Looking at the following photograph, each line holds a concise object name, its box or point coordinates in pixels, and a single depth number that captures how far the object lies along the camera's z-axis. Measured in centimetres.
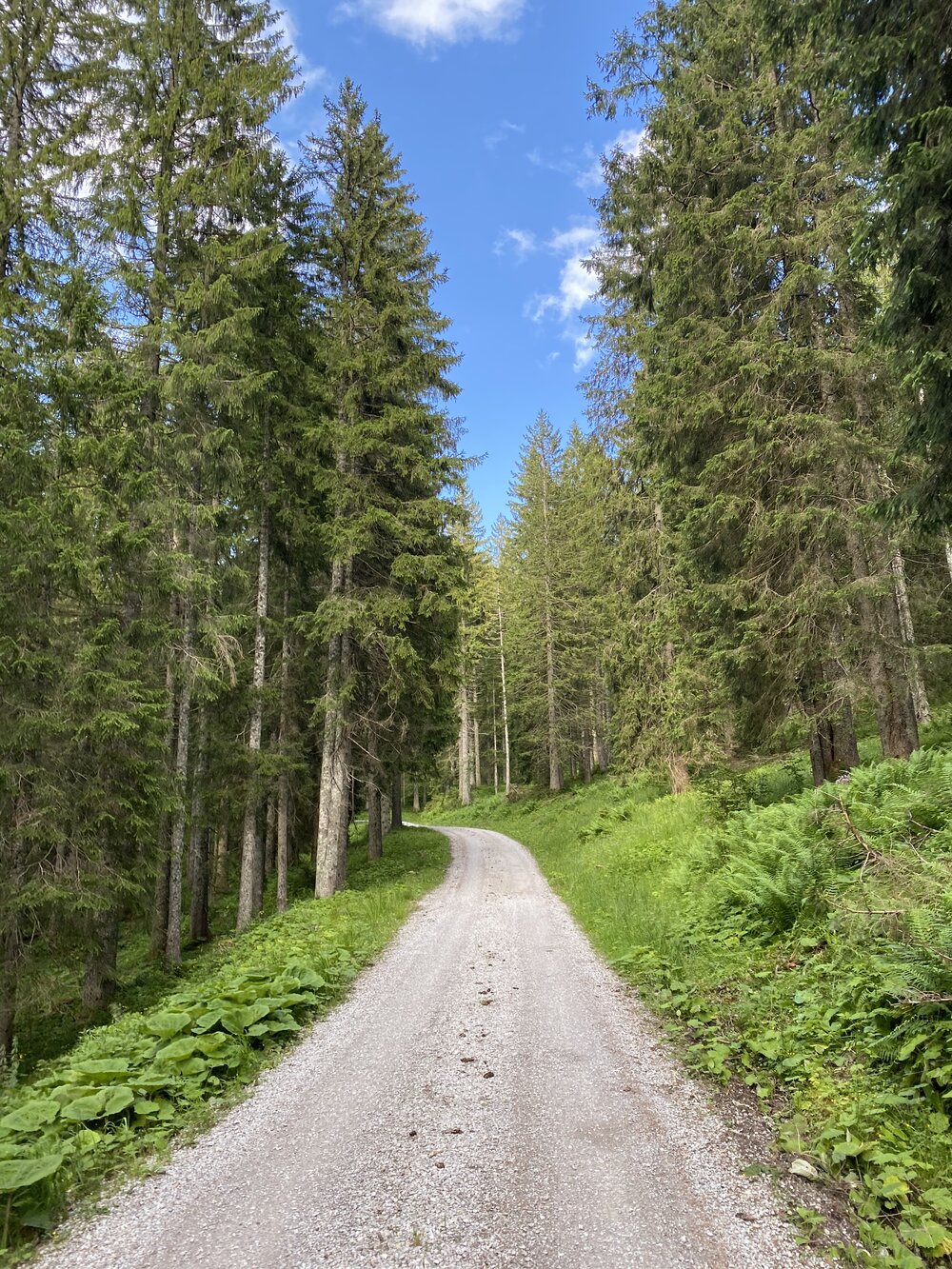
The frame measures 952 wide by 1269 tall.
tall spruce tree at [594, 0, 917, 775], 926
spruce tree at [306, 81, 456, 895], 1248
